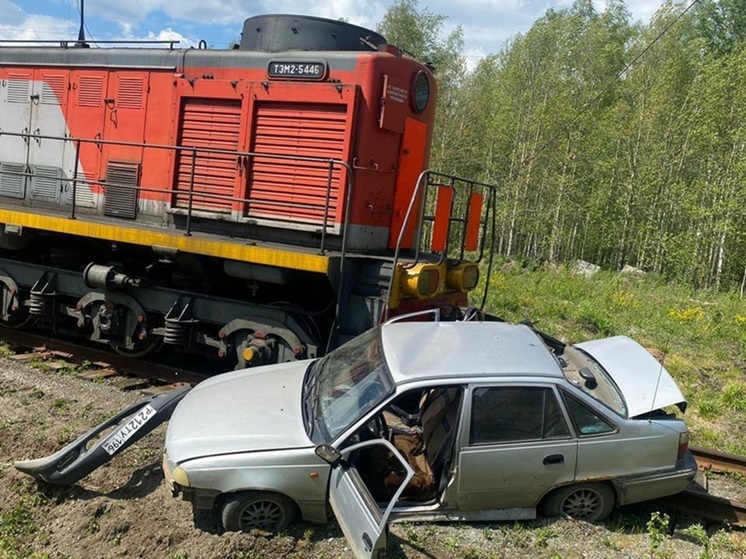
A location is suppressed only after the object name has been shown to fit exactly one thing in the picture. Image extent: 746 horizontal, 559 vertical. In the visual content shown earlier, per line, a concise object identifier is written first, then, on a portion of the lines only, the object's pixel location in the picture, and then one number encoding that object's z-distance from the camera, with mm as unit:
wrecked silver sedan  3924
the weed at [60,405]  5979
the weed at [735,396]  7637
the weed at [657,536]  4113
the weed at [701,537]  4086
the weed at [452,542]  3978
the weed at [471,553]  3906
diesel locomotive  6137
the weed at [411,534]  3989
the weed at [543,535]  4062
